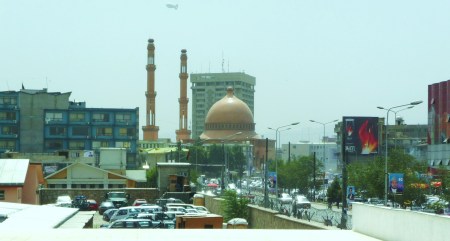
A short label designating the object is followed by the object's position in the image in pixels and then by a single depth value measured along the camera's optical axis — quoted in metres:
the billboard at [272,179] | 70.01
